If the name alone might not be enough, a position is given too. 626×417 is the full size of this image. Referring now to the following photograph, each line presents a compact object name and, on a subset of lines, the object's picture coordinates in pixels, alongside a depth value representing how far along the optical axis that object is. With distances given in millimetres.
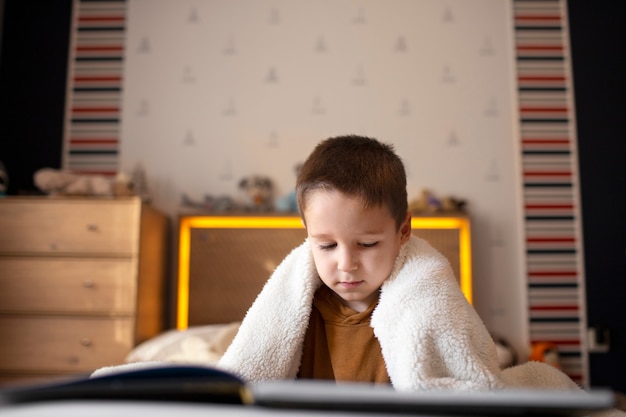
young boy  936
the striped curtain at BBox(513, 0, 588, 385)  3217
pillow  2266
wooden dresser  2611
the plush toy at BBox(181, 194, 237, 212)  3131
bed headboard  3018
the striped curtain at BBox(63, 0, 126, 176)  3330
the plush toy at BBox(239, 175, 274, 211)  3189
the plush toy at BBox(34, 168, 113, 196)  2809
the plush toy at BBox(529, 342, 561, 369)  3000
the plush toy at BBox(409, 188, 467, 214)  3115
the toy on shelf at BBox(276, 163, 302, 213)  3100
